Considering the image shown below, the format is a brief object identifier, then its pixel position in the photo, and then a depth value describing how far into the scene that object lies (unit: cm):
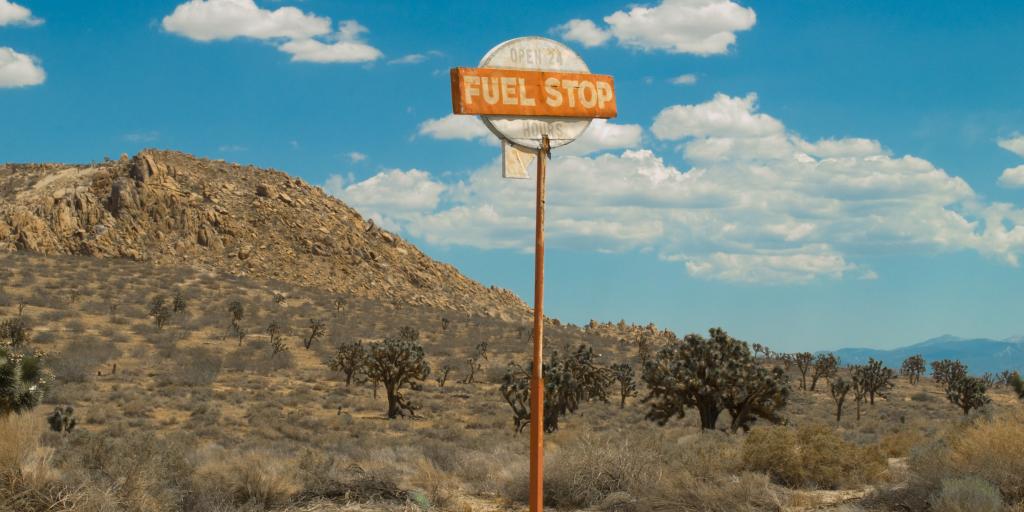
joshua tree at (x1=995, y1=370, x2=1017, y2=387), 8608
